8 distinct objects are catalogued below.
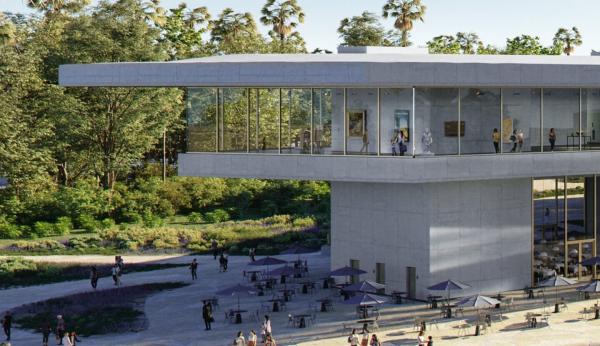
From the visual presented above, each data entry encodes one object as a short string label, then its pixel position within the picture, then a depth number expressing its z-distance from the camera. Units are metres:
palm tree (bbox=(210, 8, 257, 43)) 125.62
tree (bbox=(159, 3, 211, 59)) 110.62
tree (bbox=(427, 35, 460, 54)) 125.69
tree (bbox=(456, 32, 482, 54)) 148.62
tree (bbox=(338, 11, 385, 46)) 122.38
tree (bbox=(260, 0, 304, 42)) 131.88
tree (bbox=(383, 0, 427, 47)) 128.50
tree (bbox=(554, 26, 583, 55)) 160.00
